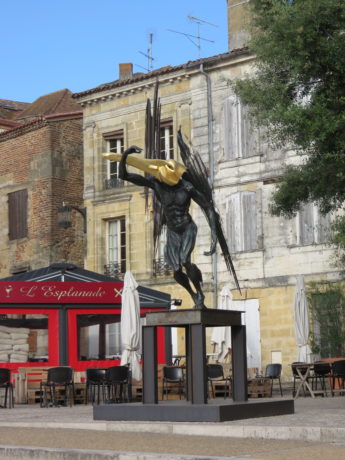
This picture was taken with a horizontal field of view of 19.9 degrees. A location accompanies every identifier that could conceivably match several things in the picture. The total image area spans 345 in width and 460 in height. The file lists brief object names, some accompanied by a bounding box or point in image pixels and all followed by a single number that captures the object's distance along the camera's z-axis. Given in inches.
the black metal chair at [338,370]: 681.0
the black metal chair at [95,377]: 680.4
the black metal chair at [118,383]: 668.7
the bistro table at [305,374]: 677.9
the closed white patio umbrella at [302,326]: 768.3
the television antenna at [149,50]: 1362.0
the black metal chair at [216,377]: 679.1
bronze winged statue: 492.1
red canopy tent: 796.6
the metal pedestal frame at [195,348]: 463.5
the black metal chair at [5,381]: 678.5
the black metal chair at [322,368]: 681.9
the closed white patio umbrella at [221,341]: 800.9
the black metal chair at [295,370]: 687.1
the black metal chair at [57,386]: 675.4
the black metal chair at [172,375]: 674.8
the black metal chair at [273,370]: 725.9
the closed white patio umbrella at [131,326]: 731.4
